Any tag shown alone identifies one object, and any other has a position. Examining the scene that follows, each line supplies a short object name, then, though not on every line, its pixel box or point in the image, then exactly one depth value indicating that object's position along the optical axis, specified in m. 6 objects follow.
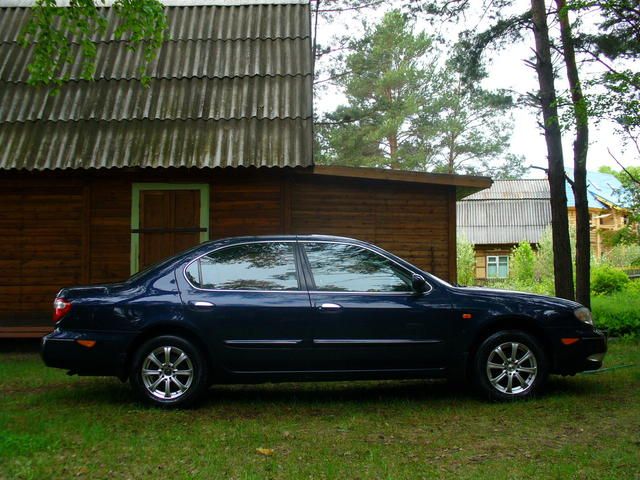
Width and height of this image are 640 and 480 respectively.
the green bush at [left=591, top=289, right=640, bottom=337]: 12.71
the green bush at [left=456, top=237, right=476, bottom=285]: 30.47
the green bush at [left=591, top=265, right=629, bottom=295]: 22.84
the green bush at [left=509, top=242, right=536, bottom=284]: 30.45
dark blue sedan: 6.53
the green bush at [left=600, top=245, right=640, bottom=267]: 32.91
